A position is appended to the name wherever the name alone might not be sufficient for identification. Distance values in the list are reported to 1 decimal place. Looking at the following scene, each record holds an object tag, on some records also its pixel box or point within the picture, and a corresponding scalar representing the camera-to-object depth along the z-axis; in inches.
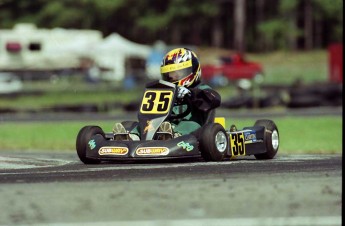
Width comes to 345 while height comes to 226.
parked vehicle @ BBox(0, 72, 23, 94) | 3355.6
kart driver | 772.6
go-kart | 735.1
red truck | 3356.3
